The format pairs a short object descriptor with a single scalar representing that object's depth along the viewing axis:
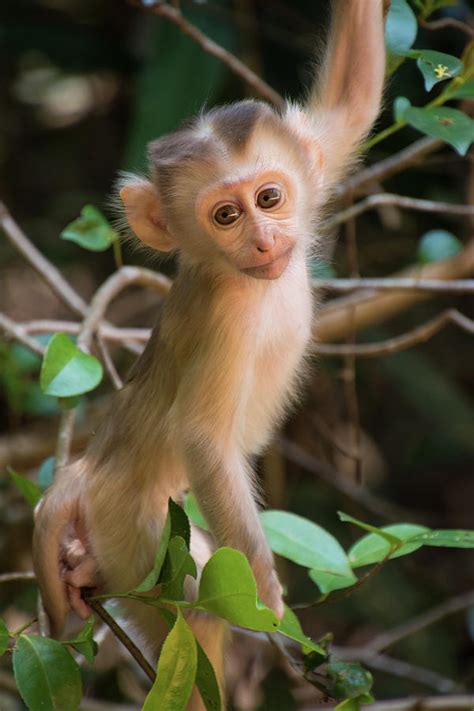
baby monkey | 6.41
